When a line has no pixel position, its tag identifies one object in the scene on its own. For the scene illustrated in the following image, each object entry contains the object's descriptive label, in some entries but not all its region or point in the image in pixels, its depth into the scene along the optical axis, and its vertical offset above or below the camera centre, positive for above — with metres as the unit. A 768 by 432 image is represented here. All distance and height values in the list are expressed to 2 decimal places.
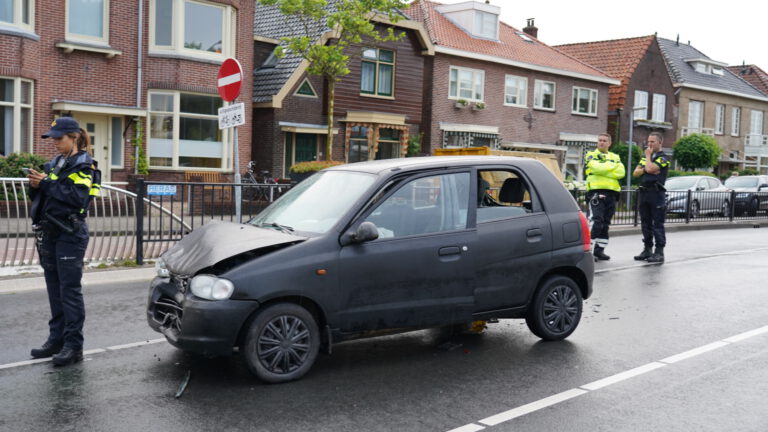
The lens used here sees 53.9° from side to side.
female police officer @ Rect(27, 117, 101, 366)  5.71 -0.39
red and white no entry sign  11.08 +1.38
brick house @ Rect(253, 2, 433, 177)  25.31 +2.75
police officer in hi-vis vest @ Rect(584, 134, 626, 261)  12.27 +0.03
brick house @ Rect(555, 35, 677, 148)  40.06 +5.44
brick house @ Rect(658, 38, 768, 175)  44.53 +5.17
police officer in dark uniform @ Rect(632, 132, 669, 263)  12.60 -0.17
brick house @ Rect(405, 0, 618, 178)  31.17 +4.21
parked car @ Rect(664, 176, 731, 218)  22.23 -0.41
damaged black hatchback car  5.32 -0.66
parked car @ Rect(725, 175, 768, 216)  24.84 -0.36
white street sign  10.76 +0.82
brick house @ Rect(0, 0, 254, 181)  19.30 +2.61
